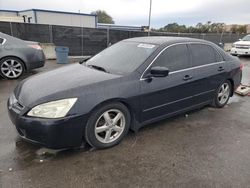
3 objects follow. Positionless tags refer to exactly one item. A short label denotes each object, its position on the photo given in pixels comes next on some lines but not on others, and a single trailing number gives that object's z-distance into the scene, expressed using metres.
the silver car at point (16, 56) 6.87
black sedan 2.81
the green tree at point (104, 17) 78.01
